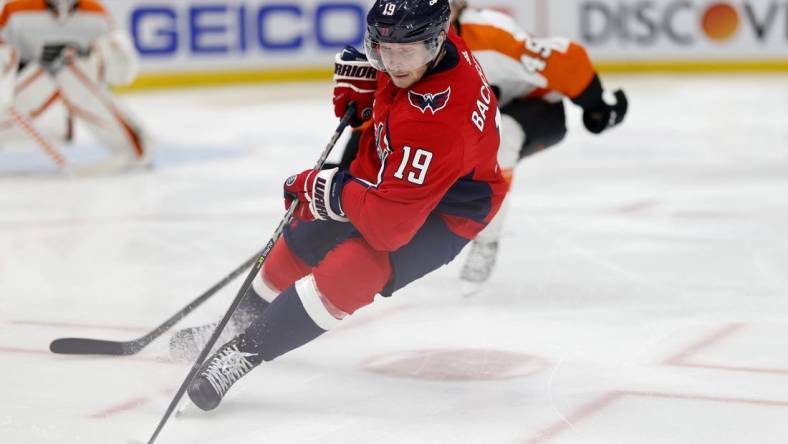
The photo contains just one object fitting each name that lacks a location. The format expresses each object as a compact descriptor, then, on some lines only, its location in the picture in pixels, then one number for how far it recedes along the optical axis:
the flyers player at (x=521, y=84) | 6.87
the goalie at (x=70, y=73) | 12.02
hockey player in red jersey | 4.56
